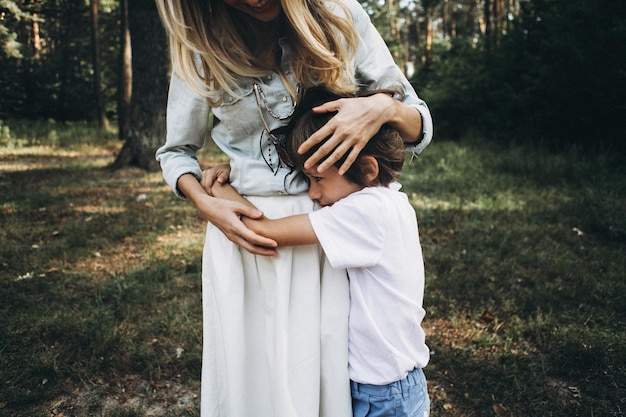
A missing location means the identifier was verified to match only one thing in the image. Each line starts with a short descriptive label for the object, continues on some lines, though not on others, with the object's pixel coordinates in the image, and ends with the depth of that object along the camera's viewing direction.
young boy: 1.28
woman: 1.37
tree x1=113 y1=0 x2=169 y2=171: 7.60
